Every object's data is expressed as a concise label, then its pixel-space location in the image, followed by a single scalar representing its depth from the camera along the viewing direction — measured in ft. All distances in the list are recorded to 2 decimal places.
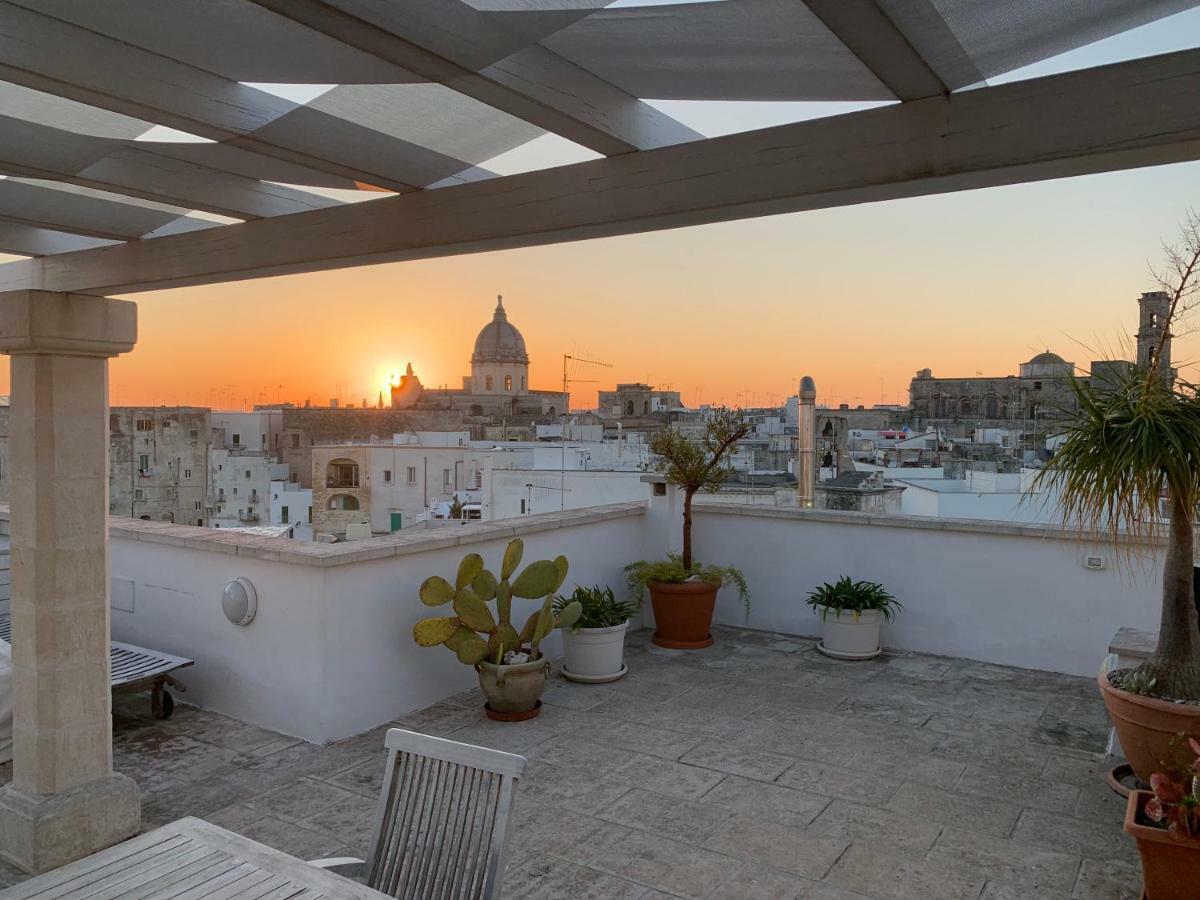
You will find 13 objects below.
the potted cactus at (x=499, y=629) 14.08
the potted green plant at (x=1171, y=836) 7.96
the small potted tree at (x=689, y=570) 18.92
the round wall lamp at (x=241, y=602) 14.10
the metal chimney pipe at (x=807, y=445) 29.00
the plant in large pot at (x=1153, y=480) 9.91
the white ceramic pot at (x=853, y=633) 17.94
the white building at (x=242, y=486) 110.11
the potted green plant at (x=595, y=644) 16.33
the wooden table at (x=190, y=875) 5.56
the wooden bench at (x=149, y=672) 13.56
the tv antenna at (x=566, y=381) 53.01
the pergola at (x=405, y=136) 5.06
